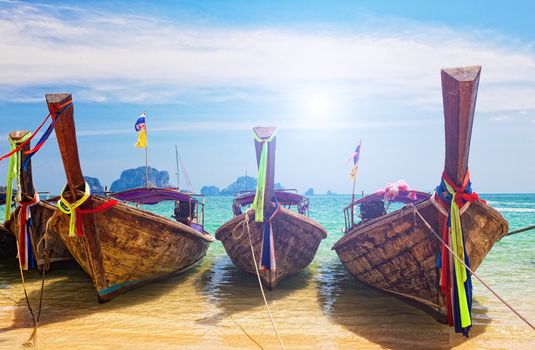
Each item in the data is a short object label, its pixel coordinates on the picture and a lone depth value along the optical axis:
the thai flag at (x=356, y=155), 9.18
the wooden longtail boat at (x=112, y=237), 6.94
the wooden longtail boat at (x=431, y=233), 5.20
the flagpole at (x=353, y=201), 9.14
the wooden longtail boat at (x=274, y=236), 8.11
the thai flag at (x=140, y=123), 10.48
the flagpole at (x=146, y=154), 10.48
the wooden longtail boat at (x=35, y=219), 8.94
